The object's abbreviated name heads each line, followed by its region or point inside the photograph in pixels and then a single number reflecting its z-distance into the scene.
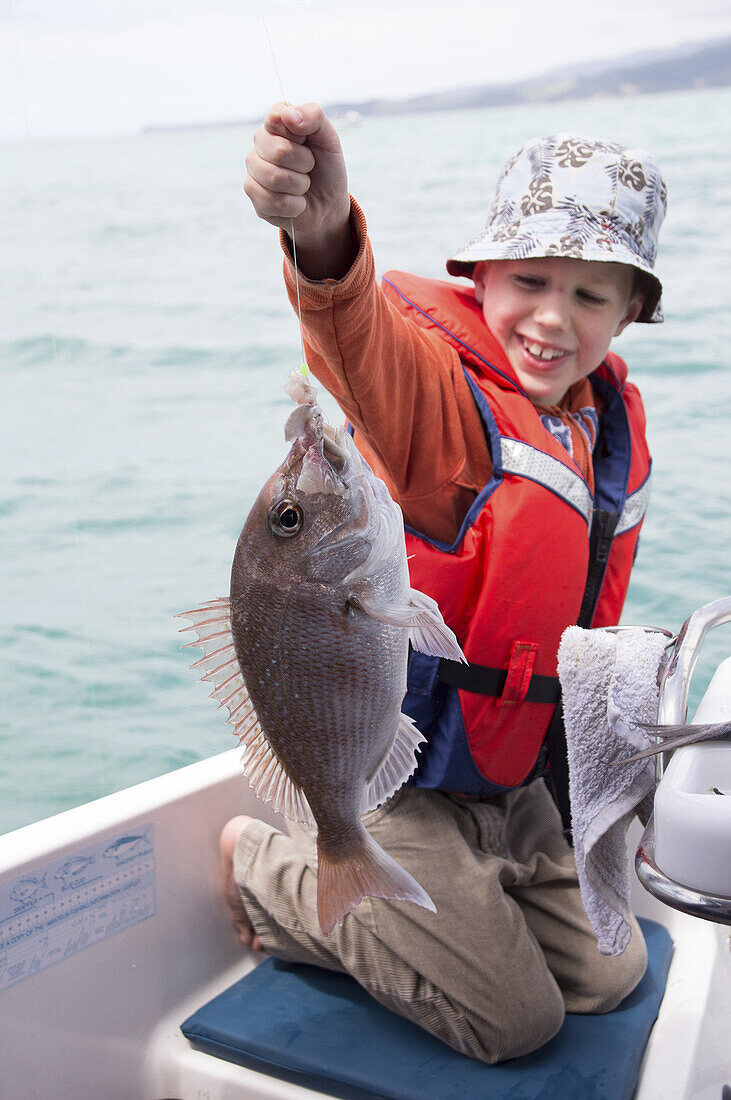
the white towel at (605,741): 1.42
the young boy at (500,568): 2.00
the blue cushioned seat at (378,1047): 1.98
